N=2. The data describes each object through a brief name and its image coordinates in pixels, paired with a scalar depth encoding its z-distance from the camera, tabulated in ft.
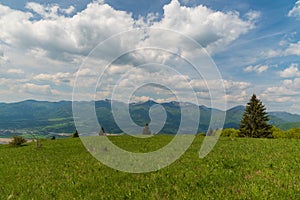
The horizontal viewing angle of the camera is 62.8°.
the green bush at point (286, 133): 306.14
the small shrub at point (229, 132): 329.42
